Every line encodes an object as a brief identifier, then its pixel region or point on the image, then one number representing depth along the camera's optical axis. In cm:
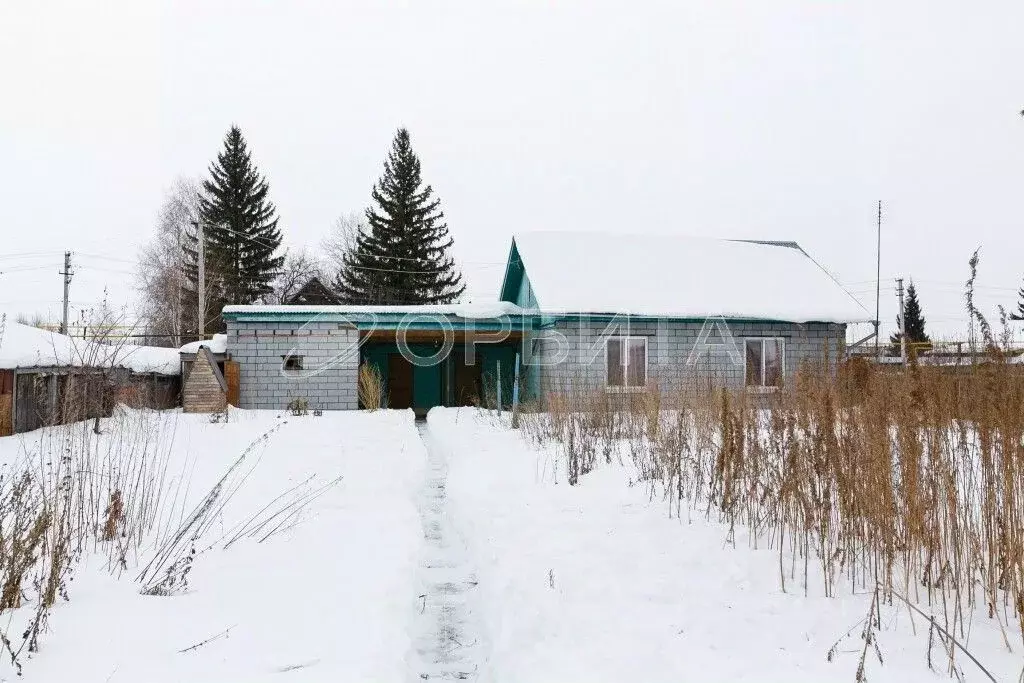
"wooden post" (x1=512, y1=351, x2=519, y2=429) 1027
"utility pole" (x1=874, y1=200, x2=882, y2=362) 3366
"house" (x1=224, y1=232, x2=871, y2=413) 1381
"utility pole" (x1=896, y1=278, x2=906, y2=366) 2789
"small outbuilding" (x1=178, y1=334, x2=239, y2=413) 1348
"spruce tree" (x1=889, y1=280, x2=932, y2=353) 3753
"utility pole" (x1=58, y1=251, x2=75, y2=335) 2983
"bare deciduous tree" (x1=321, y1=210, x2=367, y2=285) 3653
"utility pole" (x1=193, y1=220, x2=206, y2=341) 2206
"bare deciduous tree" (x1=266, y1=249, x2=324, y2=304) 3226
